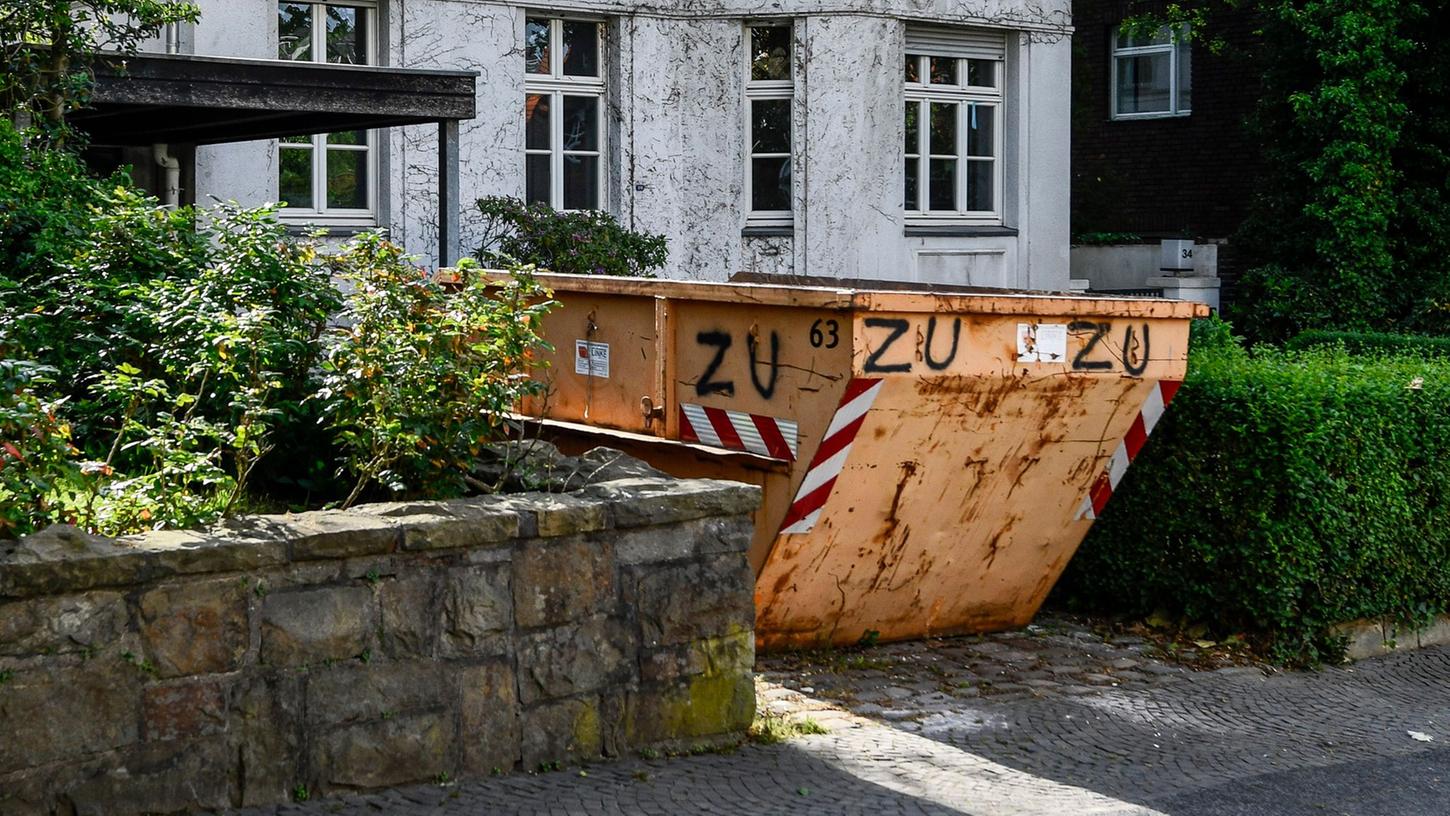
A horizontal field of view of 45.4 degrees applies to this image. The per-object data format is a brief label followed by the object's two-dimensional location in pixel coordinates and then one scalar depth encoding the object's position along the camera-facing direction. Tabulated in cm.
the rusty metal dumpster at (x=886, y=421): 711
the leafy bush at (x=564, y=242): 1477
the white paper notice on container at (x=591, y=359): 831
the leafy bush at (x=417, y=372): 582
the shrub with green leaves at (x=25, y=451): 490
